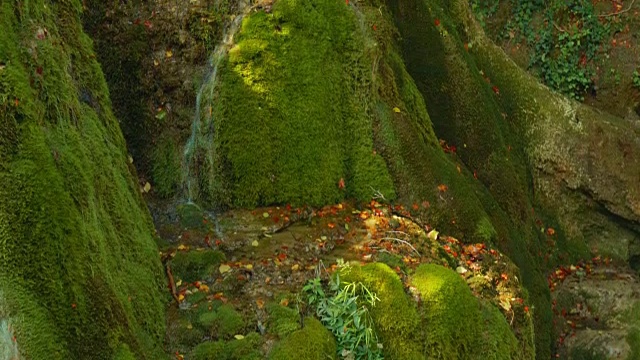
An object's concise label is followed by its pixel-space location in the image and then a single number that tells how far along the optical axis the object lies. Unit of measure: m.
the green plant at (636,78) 13.89
